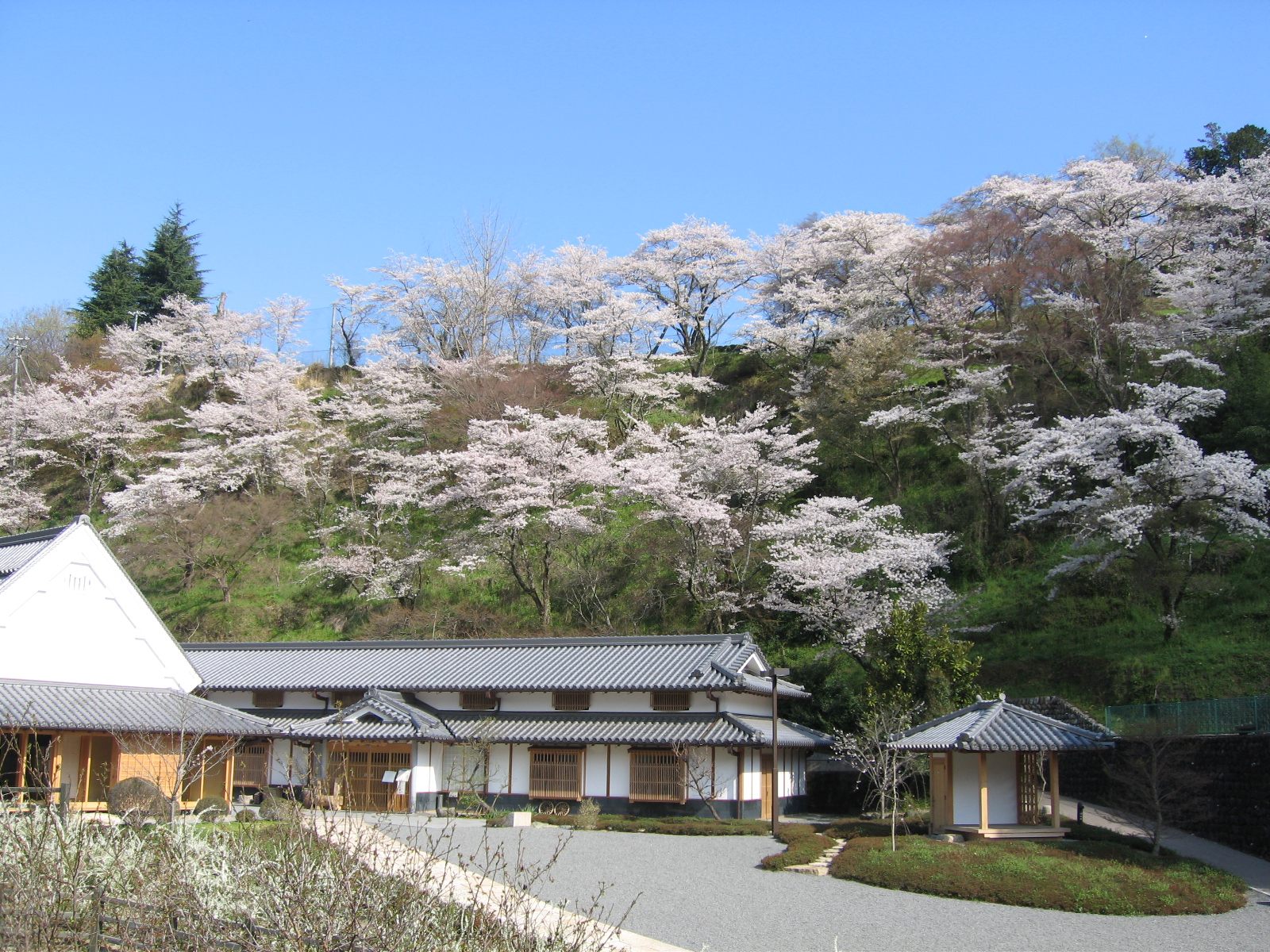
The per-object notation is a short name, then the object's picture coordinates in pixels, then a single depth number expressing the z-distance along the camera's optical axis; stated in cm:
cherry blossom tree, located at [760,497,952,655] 2894
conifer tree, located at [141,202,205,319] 5947
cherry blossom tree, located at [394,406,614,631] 3534
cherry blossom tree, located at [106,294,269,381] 5119
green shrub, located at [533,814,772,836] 2136
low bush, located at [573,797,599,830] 2239
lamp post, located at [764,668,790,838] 2134
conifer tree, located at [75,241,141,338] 5809
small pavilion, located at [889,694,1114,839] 1858
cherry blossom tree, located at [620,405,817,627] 3222
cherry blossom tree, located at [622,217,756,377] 4841
